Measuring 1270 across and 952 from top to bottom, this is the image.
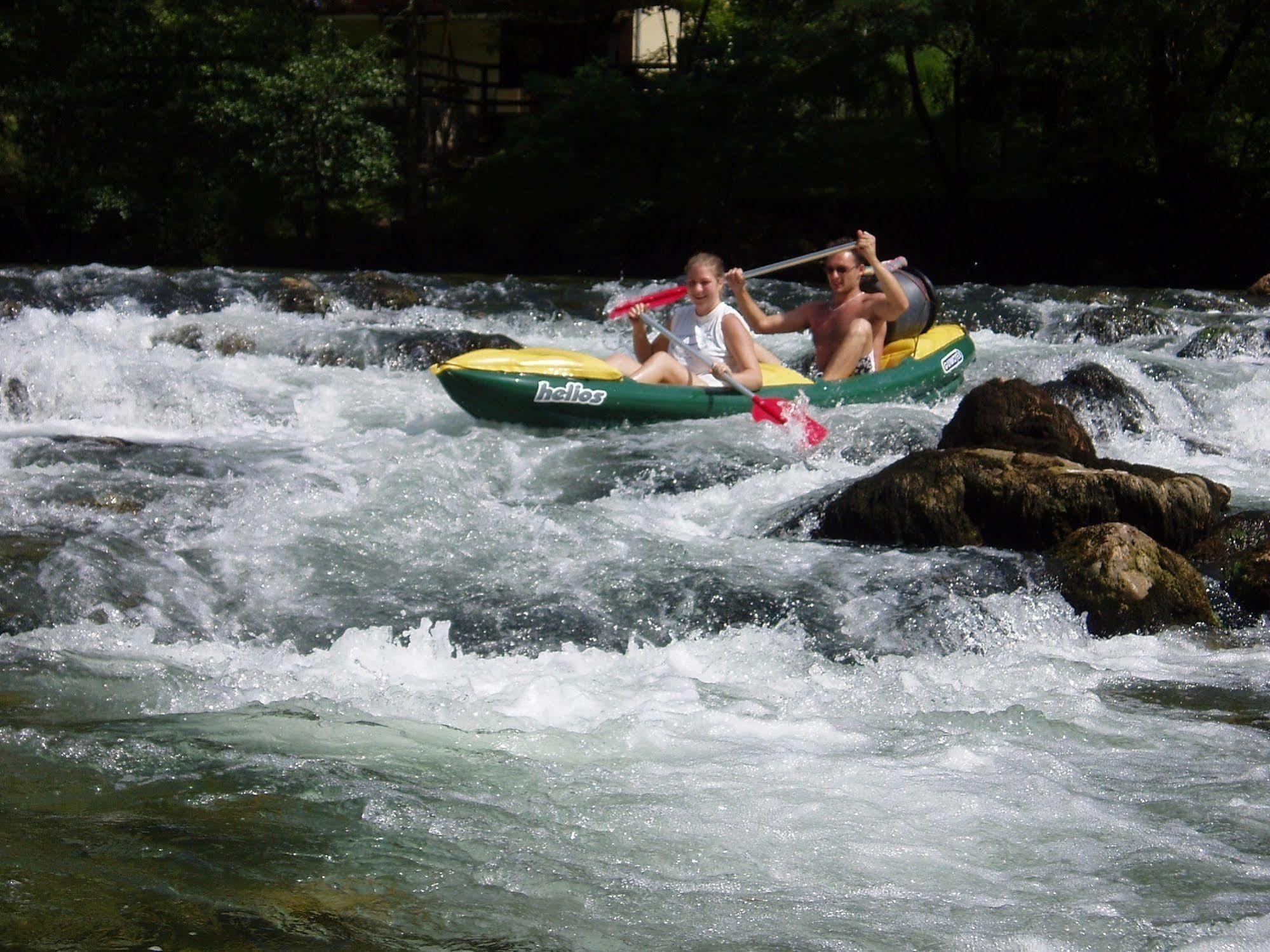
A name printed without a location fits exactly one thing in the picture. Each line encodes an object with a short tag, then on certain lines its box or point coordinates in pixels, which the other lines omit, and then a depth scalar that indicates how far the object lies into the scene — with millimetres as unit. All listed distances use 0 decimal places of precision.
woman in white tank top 13648
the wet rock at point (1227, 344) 18672
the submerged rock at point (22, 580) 8109
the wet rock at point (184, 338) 17797
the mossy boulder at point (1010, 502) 9852
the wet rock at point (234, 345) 17625
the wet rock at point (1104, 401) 14570
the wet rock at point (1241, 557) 9187
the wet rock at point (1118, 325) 20125
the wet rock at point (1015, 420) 11719
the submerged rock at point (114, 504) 10148
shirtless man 14484
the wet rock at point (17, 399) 14930
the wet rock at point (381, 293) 22062
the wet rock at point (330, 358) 17484
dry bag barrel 15414
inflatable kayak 13055
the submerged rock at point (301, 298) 21219
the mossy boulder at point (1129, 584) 8852
